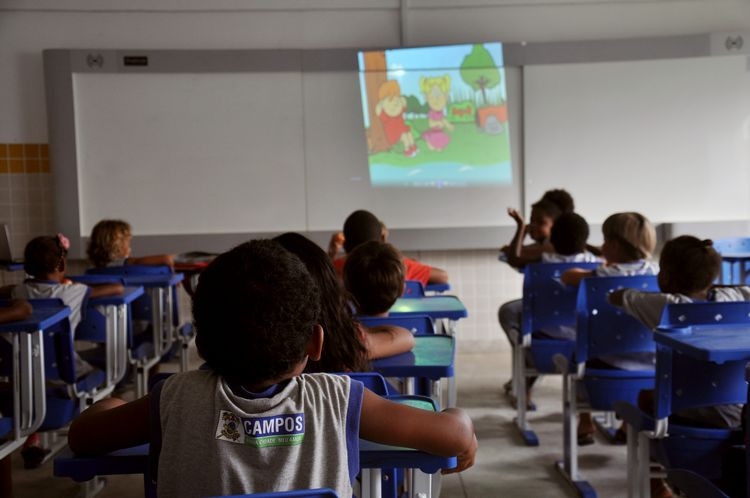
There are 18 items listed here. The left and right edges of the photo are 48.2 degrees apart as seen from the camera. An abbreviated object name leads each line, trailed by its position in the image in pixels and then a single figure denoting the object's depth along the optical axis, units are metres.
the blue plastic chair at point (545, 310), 3.86
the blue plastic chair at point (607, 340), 3.17
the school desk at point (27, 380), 2.79
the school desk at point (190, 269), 5.28
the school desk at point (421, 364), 2.16
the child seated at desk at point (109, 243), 4.84
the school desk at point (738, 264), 5.18
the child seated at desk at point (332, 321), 1.95
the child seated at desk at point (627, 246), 3.50
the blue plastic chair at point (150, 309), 4.56
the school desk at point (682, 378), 2.08
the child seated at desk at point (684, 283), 2.62
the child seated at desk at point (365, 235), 3.74
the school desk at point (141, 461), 1.41
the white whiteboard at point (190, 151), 6.14
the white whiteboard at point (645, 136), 6.26
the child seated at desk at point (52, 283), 3.47
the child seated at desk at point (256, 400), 1.24
